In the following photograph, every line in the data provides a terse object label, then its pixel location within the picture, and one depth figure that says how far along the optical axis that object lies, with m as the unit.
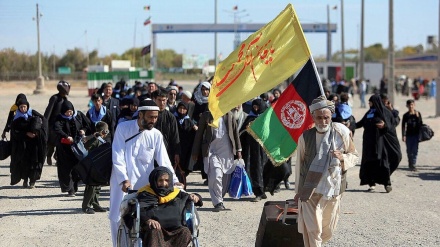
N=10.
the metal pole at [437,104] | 32.09
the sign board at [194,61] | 110.06
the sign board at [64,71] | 84.64
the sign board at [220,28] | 71.25
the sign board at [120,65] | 83.62
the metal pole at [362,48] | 49.66
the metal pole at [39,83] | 53.31
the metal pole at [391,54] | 32.66
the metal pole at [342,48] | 59.03
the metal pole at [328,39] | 70.44
